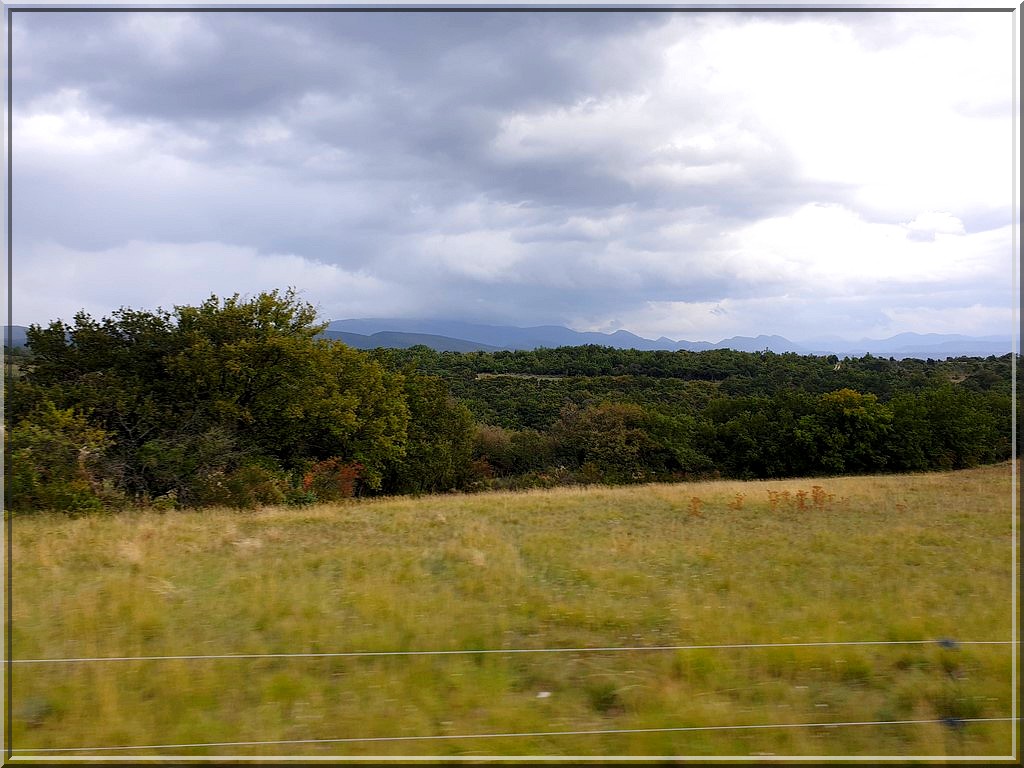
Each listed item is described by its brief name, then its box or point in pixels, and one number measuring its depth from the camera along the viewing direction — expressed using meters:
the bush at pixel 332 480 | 20.31
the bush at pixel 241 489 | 14.71
